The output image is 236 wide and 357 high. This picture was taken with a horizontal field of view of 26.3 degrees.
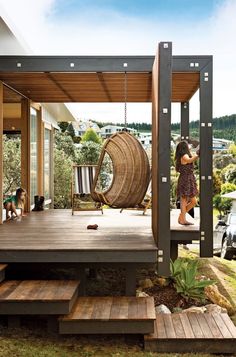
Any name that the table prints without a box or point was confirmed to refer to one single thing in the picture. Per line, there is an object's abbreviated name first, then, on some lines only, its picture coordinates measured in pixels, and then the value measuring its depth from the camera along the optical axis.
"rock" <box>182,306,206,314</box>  5.68
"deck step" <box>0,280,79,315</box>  4.58
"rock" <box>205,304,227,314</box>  5.93
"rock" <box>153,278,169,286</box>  6.94
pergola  5.32
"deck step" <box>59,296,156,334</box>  4.58
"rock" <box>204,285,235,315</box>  6.41
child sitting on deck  8.27
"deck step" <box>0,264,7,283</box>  5.20
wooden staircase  4.58
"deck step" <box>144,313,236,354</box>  4.58
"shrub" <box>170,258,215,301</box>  6.47
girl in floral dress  6.62
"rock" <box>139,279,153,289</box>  6.87
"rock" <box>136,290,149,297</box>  6.24
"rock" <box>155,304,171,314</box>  5.70
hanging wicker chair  6.37
